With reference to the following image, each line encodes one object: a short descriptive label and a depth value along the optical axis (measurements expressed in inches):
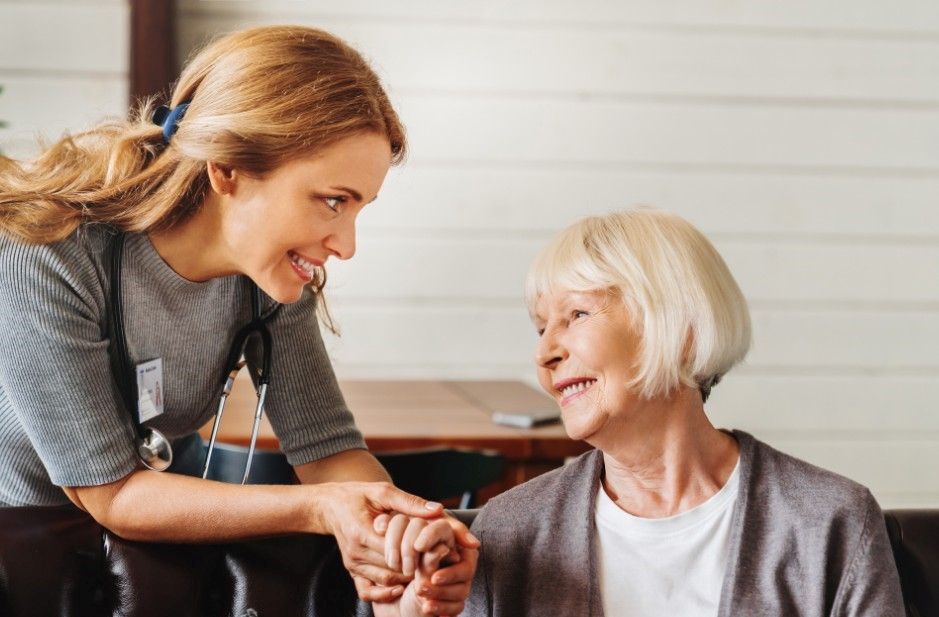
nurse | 53.9
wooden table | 95.8
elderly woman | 56.1
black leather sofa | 55.1
